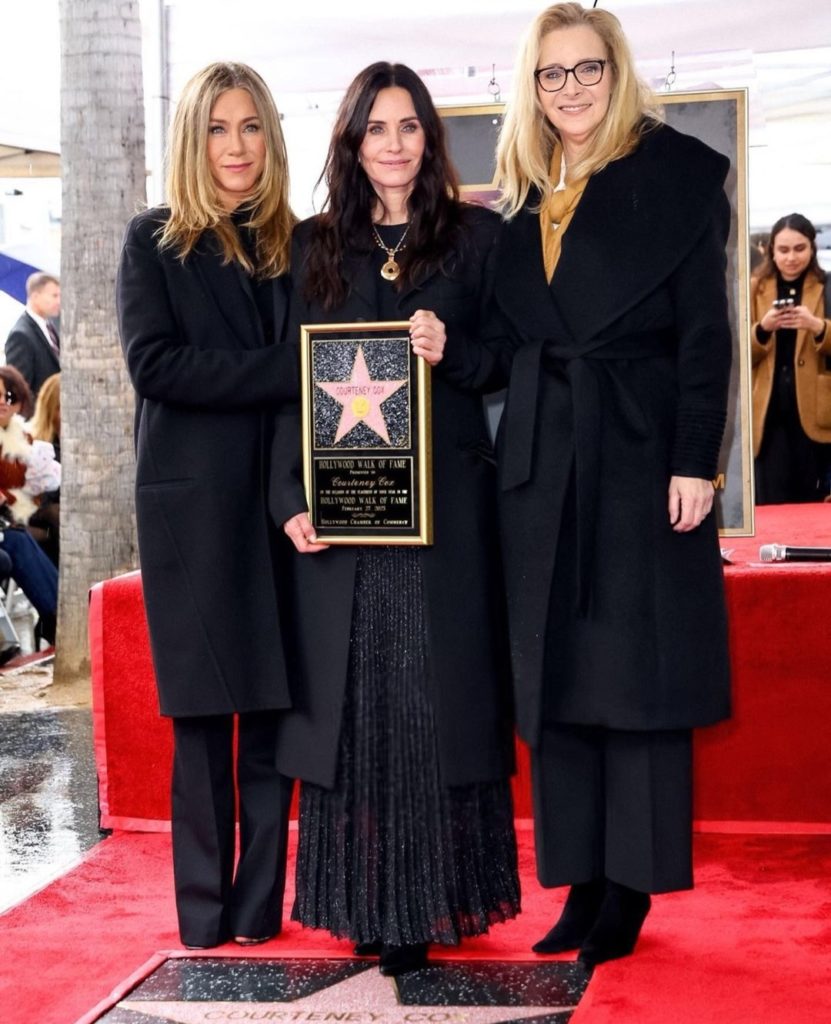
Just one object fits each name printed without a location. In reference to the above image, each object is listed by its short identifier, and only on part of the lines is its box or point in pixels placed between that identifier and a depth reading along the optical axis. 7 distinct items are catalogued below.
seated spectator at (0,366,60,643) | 7.77
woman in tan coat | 6.45
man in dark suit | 9.47
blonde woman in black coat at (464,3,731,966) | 3.08
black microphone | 4.25
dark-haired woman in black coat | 3.13
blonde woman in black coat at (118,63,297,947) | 3.29
